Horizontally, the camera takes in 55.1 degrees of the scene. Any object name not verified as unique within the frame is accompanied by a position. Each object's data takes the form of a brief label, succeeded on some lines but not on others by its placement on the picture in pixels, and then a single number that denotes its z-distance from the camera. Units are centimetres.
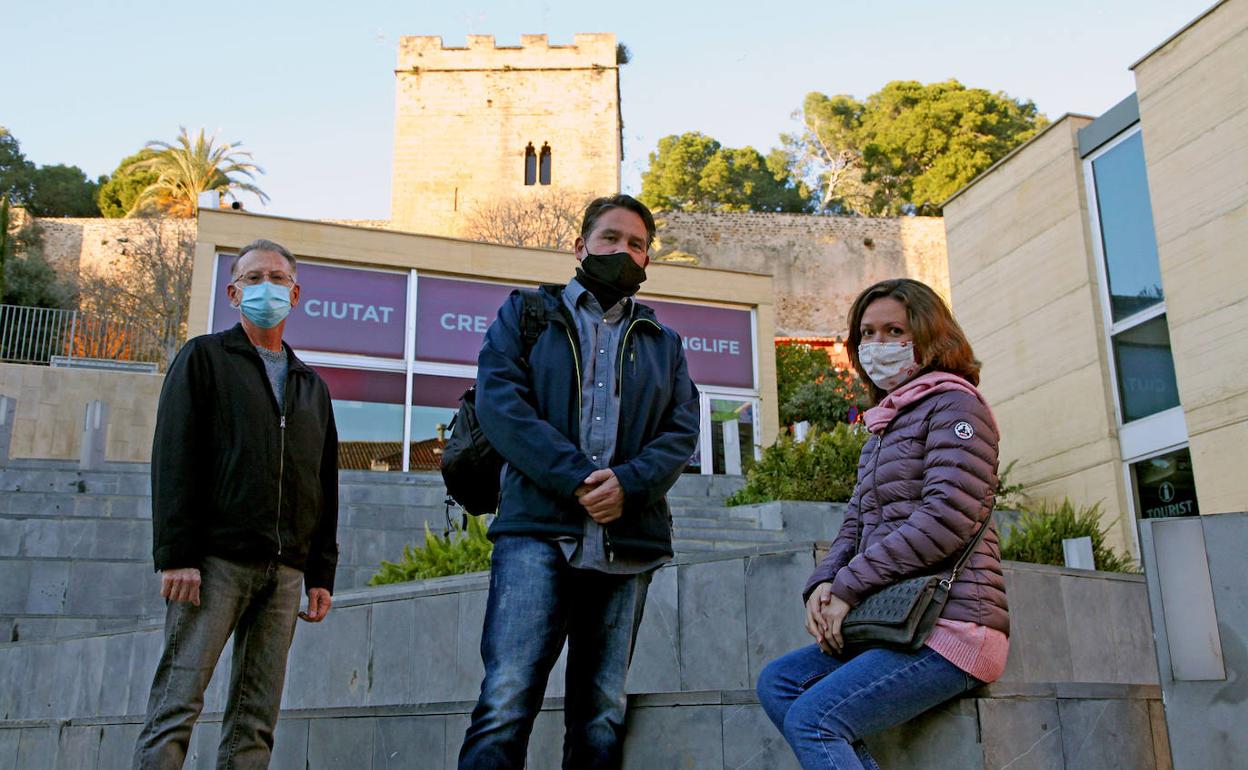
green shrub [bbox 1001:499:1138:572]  934
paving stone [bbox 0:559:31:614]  918
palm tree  4769
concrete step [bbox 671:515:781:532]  1072
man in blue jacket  322
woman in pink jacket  305
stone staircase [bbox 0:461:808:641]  925
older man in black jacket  365
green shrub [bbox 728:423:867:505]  1143
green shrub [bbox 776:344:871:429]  2883
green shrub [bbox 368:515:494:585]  821
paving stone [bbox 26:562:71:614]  923
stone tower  4906
